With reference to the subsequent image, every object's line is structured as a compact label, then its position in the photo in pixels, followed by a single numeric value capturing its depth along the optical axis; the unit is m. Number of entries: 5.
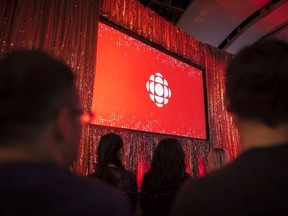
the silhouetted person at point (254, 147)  0.60
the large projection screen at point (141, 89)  3.89
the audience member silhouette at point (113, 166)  2.06
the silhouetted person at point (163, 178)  2.08
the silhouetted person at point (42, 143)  0.53
